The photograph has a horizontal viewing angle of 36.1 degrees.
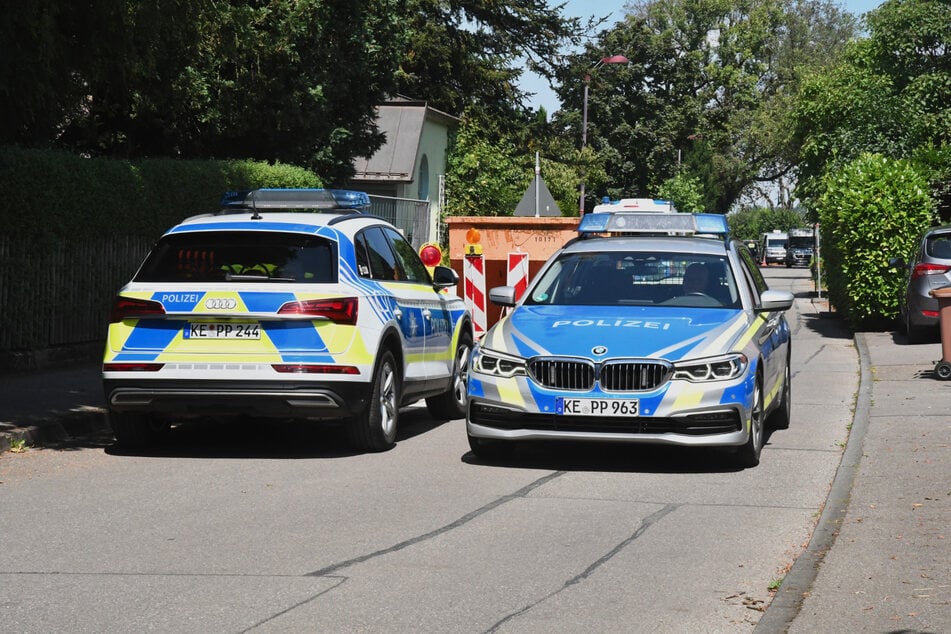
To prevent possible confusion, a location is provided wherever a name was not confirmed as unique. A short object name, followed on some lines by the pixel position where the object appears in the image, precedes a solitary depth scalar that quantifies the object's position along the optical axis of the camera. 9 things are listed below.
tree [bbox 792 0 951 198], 33.12
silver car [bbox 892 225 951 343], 20.98
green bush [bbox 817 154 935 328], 24.11
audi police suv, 10.25
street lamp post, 57.50
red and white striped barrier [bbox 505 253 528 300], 18.86
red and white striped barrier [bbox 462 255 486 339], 18.38
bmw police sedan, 9.80
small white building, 45.67
